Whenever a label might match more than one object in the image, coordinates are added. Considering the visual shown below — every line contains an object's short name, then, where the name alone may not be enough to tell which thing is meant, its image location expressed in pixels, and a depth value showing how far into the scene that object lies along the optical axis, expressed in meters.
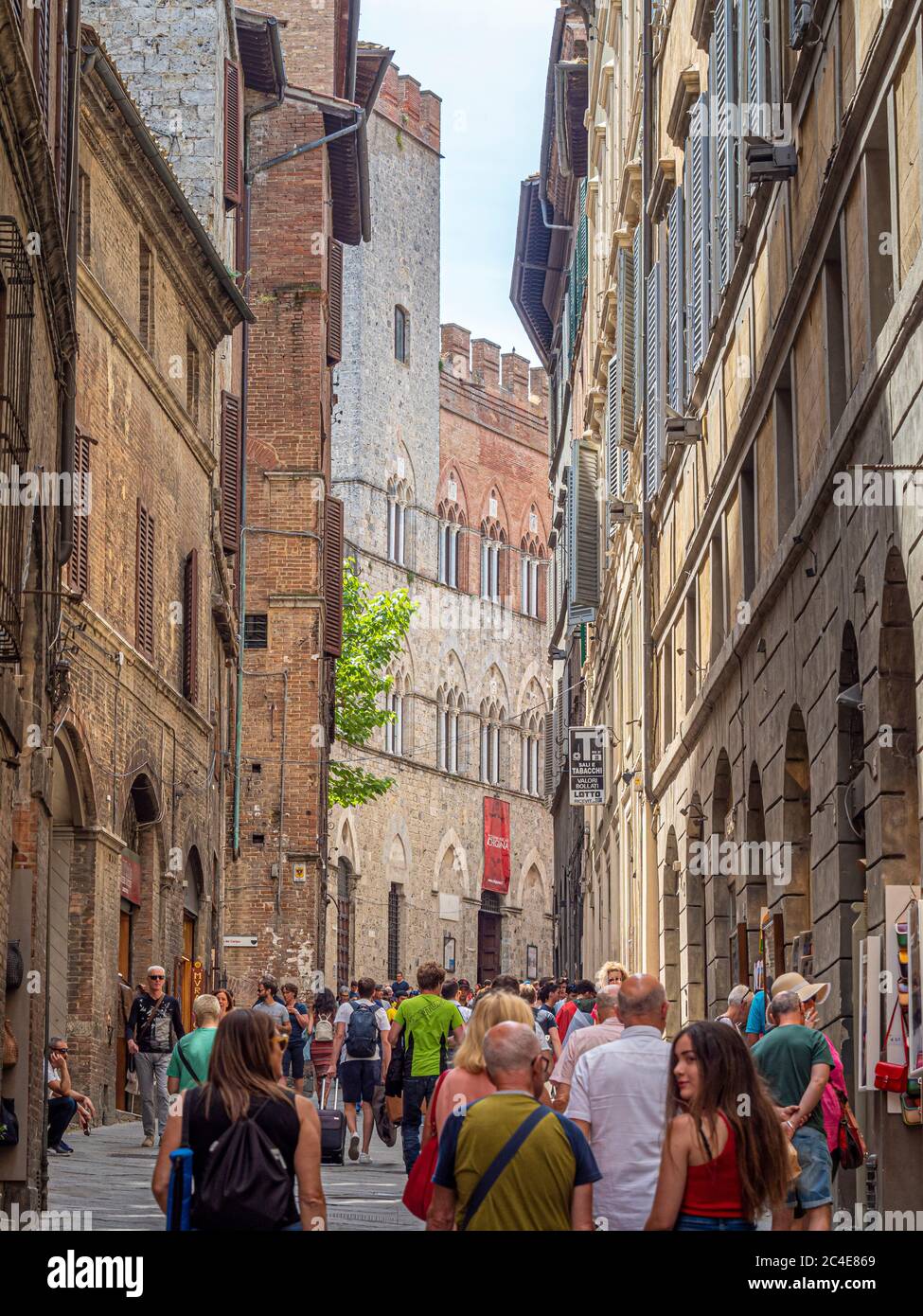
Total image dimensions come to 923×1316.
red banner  69.99
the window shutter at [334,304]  42.22
